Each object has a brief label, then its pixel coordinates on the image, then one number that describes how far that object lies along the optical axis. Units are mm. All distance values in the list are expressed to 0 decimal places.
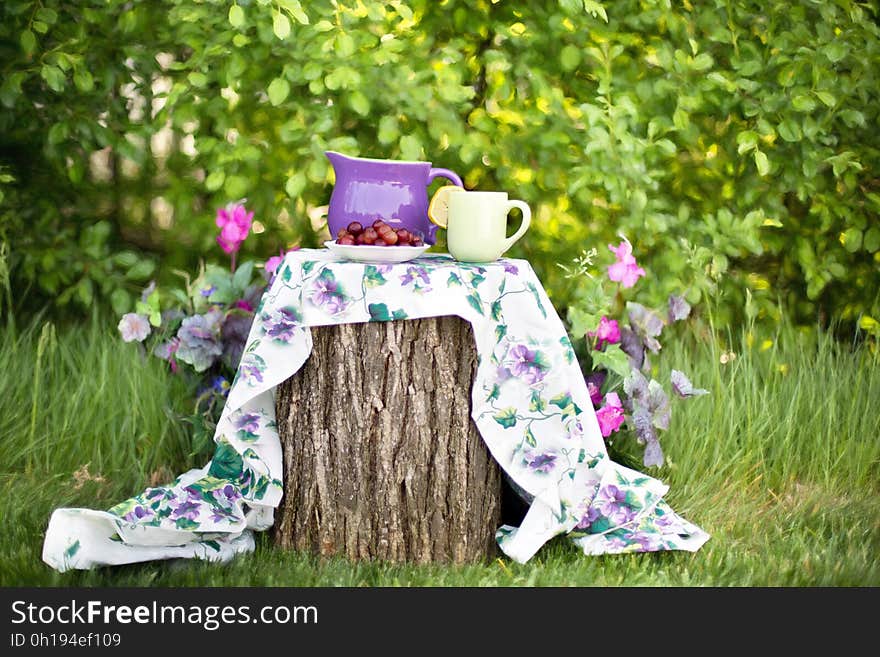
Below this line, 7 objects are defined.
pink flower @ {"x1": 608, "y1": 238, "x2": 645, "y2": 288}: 2932
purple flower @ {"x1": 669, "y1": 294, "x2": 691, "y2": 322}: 3074
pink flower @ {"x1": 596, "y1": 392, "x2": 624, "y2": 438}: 2738
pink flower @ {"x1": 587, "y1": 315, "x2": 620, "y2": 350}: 2834
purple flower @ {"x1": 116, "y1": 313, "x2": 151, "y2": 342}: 2922
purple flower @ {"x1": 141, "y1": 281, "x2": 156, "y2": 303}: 2973
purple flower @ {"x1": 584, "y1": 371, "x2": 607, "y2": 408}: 2822
